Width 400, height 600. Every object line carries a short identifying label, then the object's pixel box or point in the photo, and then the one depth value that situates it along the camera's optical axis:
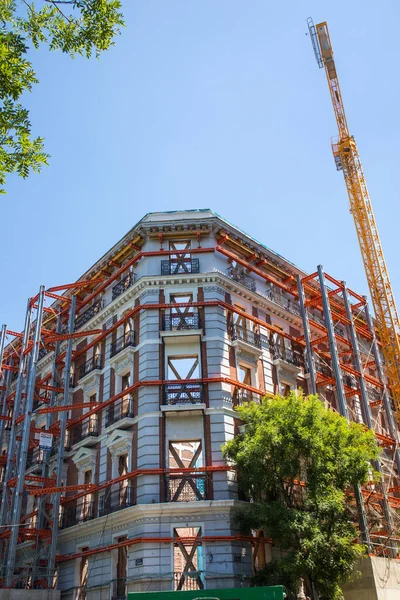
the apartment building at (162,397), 25.44
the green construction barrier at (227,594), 18.23
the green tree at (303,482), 23.27
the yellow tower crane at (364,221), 44.06
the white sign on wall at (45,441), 30.70
